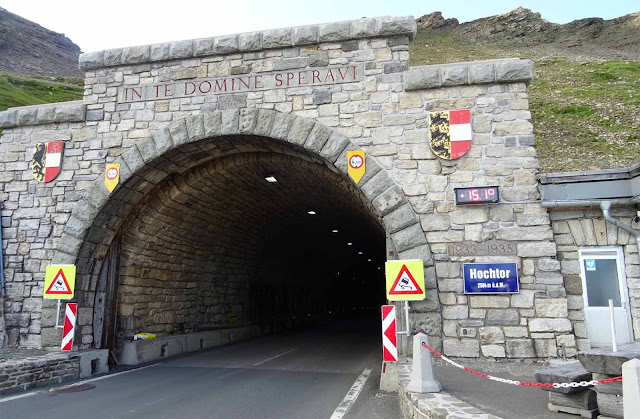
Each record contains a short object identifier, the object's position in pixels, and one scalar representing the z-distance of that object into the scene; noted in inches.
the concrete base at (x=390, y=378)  278.4
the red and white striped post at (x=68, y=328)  335.3
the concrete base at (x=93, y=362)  331.3
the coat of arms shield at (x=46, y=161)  372.8
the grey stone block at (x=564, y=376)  156.1
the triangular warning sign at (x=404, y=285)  280.5
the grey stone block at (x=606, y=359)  139.7
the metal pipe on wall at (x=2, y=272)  364.2
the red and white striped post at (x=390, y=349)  277.0
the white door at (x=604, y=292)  276.1
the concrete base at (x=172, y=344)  391.9
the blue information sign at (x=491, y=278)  280.1
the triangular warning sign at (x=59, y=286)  341.7
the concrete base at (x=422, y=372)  195.5
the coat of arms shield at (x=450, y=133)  304.0
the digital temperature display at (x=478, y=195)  291.6
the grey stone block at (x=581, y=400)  154.6
